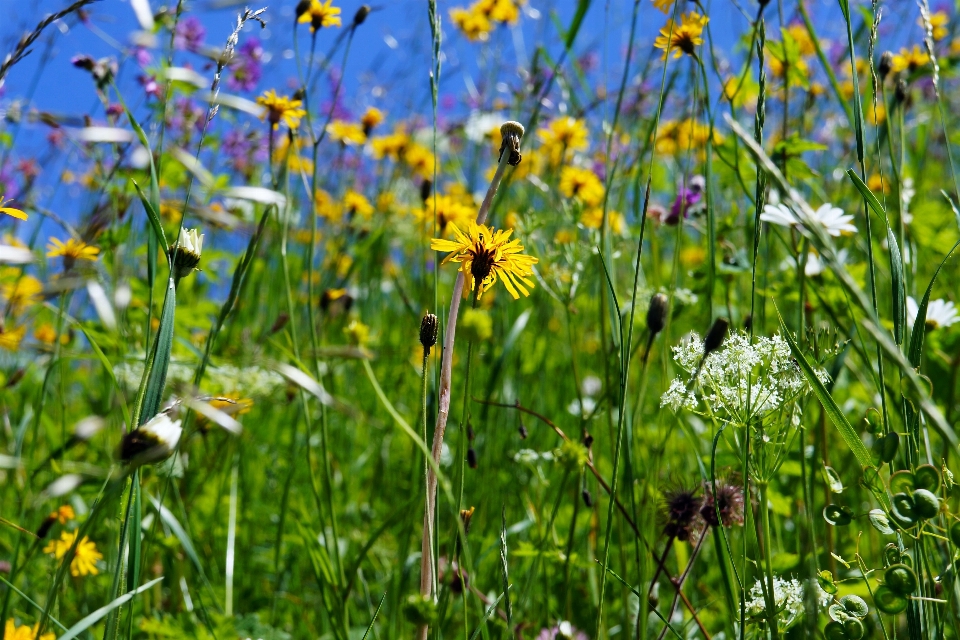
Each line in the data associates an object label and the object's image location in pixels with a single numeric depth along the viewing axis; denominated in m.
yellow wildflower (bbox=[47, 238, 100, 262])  0.74
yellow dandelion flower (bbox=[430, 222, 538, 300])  0.58
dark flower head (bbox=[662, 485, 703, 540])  0.64
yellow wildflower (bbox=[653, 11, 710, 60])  0.74
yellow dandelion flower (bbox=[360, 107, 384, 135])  1.95
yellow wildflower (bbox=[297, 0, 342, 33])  0.77
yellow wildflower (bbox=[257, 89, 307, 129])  0.77
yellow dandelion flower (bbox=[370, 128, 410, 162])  2.21
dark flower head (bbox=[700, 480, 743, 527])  0.63
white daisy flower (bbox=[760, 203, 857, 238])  0.61
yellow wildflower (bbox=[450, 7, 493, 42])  2.06
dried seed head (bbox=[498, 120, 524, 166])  0.57
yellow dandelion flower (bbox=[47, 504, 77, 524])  0.73
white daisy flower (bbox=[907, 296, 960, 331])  0.76
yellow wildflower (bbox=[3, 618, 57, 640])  0.63
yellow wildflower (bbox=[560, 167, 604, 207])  1.14
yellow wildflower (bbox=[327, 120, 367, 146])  1.91
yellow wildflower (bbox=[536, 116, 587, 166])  1.18
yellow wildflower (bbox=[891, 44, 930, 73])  0.98
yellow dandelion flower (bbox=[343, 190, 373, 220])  2.07
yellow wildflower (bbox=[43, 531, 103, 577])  0.73
